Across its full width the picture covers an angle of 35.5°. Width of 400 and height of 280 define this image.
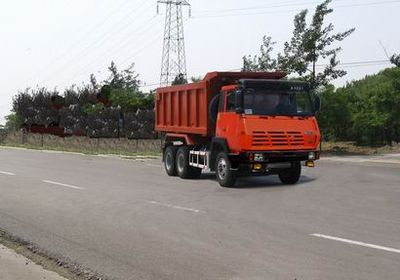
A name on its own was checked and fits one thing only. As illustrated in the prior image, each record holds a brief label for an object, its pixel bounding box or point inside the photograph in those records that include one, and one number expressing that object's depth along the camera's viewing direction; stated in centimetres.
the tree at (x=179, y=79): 5274
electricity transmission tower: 5269
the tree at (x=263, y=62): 3435
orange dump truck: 1584
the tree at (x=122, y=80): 6368
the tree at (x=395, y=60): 3869
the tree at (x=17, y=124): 6217
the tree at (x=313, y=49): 3091
